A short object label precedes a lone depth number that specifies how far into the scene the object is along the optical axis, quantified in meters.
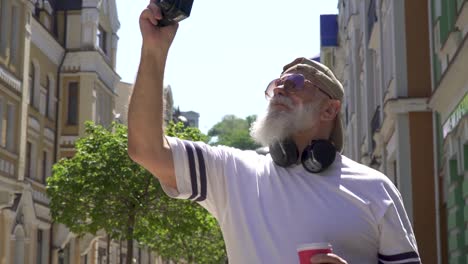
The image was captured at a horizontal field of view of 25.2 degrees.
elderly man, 3.35
